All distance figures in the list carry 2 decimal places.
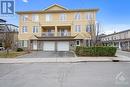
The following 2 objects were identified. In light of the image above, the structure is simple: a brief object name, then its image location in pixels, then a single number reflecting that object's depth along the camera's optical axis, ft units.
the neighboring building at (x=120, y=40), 55.15
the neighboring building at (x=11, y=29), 39.89
